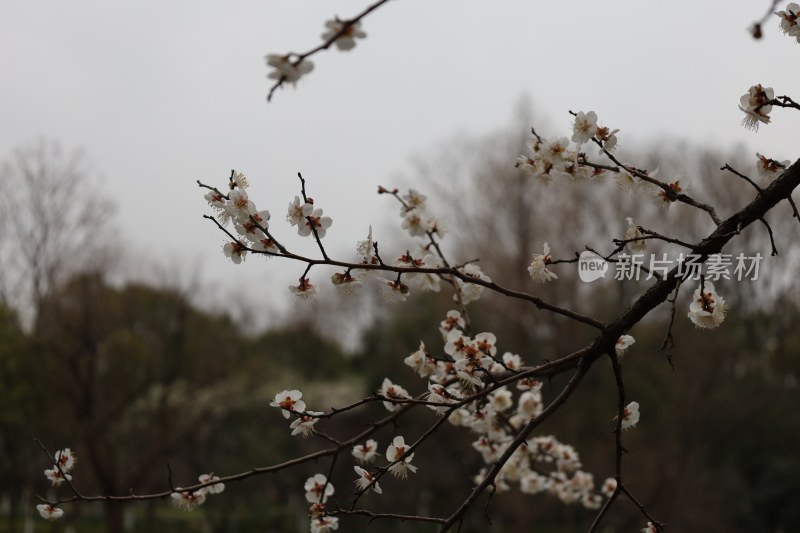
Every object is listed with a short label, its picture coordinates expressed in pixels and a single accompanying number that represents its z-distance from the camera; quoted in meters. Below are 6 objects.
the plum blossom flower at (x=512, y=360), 1.60
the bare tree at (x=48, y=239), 8.36
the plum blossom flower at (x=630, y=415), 1.46
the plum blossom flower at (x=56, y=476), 1.46
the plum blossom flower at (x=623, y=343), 1.52
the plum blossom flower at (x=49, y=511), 1.46
